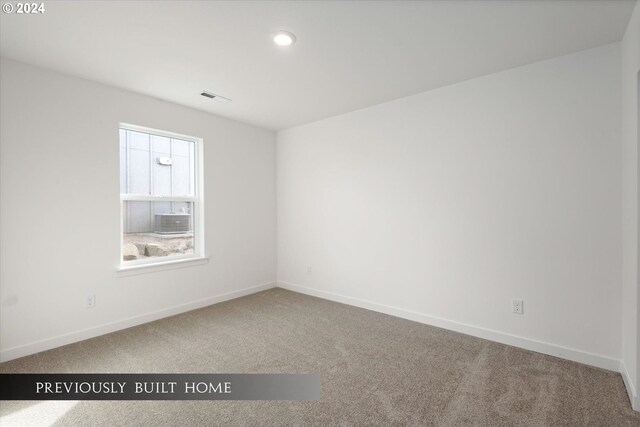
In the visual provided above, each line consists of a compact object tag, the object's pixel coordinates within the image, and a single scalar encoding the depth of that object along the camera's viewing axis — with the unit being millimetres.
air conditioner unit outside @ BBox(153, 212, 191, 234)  3600
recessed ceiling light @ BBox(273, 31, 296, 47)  2168
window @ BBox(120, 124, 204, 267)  3295
